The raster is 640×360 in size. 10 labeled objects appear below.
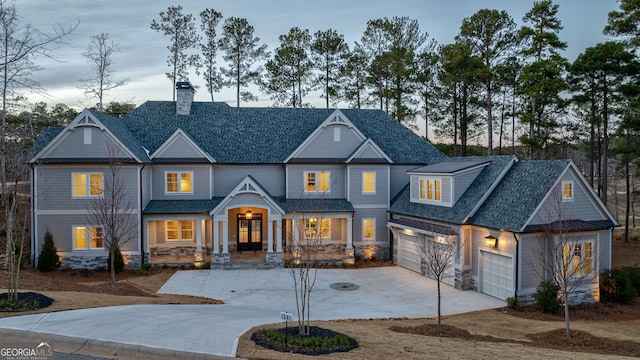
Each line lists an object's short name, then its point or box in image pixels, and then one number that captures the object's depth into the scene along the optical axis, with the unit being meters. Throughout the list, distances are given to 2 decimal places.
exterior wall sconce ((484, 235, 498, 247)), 18.12
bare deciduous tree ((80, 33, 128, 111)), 32.53
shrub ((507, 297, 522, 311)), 16.75
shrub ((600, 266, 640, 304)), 18.28
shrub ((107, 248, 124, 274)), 21.94
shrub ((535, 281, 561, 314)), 16.45
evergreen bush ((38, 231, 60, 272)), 21.59
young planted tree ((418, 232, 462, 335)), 19.72
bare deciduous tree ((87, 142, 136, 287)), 21.59
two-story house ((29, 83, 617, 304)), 18.53
